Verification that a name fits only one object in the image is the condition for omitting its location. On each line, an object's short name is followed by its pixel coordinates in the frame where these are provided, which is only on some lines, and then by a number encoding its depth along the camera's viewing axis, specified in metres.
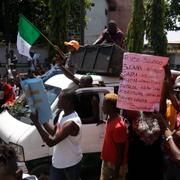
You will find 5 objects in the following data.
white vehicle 3.45
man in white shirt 2.63
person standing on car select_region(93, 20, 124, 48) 4.64
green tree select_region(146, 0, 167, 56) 17.47
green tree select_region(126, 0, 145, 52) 16.23
